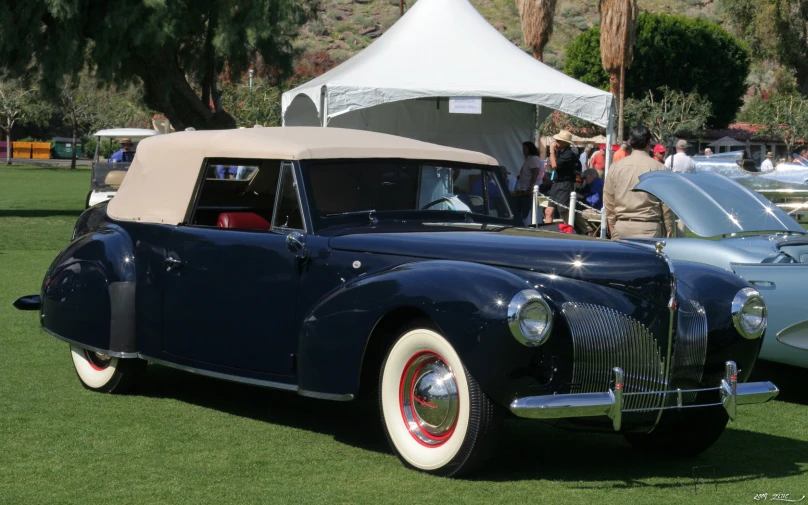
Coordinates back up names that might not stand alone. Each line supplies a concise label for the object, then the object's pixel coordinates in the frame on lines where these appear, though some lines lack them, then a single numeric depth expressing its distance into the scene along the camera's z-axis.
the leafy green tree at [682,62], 61.84
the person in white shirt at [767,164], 28.95
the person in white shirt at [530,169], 15.37
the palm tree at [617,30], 33.44
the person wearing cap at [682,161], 17.53
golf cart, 20.67
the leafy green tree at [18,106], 64.38
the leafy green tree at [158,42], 24.50
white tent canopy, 15.36
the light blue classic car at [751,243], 6.39
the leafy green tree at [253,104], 46.12
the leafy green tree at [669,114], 57.19
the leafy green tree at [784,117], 59.44
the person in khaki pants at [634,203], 8.35
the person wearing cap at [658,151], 16.61
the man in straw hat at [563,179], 14.77
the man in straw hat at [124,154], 22.73
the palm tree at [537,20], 33.69
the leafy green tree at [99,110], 68.12
